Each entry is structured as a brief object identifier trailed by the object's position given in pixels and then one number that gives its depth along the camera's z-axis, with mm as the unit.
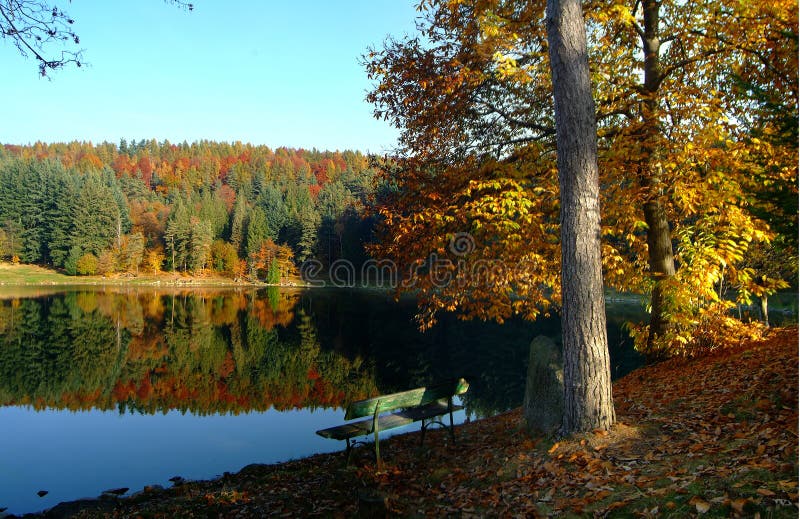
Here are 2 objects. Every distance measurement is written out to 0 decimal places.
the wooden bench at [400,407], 6965
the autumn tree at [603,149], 8203
